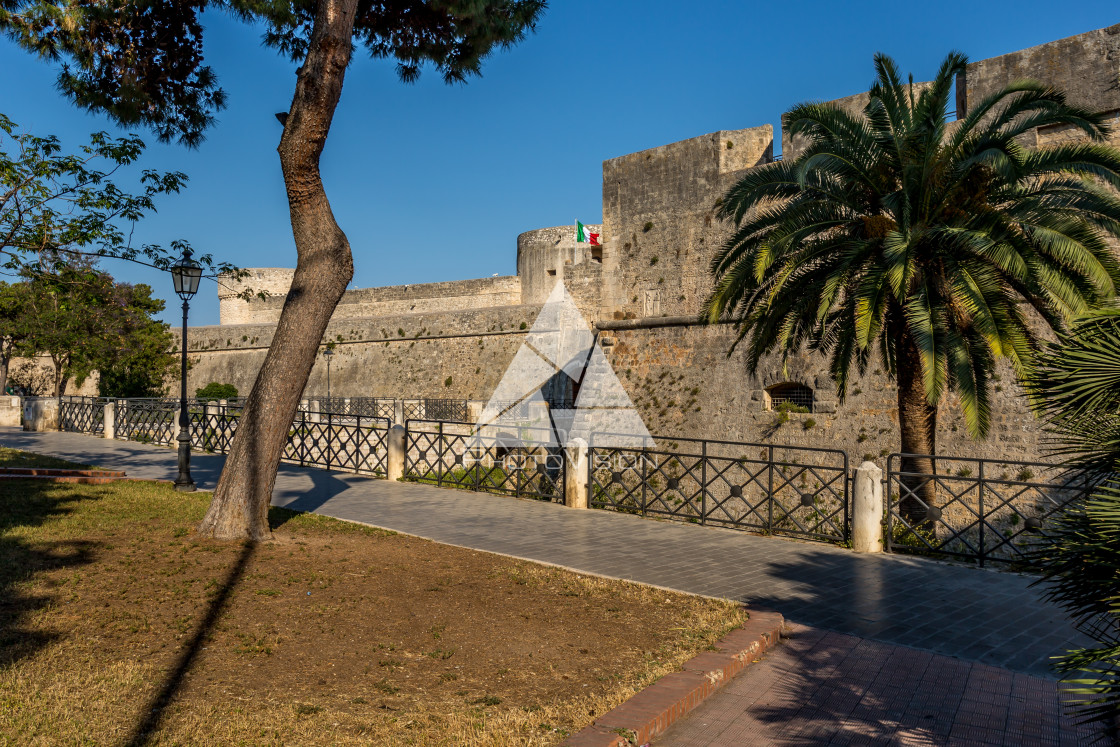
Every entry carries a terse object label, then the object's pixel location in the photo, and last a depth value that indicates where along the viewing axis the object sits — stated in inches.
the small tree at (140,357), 1240.2
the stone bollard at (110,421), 695.1
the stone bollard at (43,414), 786.8
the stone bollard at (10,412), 840.3
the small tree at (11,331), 979.9
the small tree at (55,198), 312.7
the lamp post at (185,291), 378.0
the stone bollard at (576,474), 376.5
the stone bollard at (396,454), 467.2
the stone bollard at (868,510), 272.4
